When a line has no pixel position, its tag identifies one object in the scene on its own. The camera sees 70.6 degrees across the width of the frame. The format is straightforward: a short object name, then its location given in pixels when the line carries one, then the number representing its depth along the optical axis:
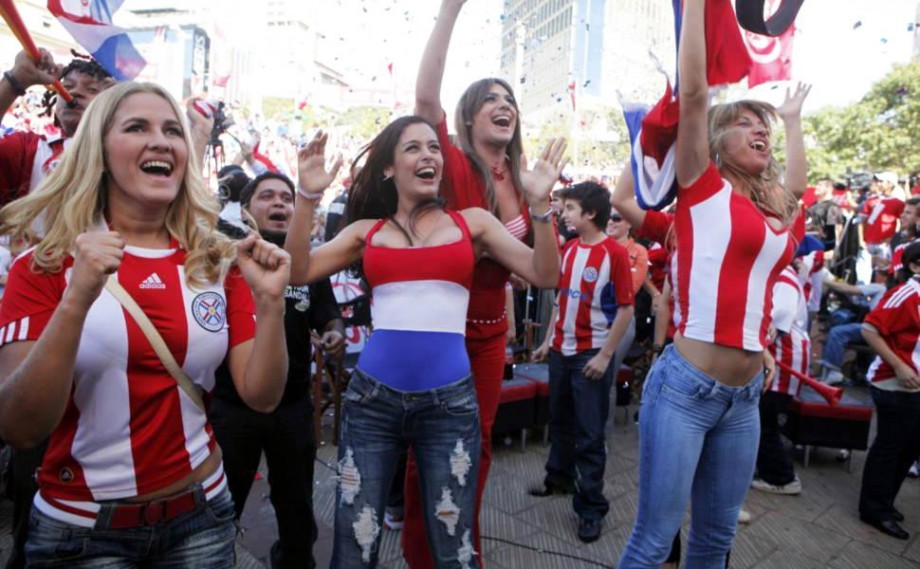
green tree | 27.33
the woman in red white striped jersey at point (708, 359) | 2.36
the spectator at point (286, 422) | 2.74
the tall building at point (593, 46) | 50.97
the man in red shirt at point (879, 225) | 9.67
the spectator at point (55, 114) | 2.53
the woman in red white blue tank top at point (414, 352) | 2.32
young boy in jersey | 4.02
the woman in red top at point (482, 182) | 2.71
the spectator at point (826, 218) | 10.67
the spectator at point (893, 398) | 4.10
